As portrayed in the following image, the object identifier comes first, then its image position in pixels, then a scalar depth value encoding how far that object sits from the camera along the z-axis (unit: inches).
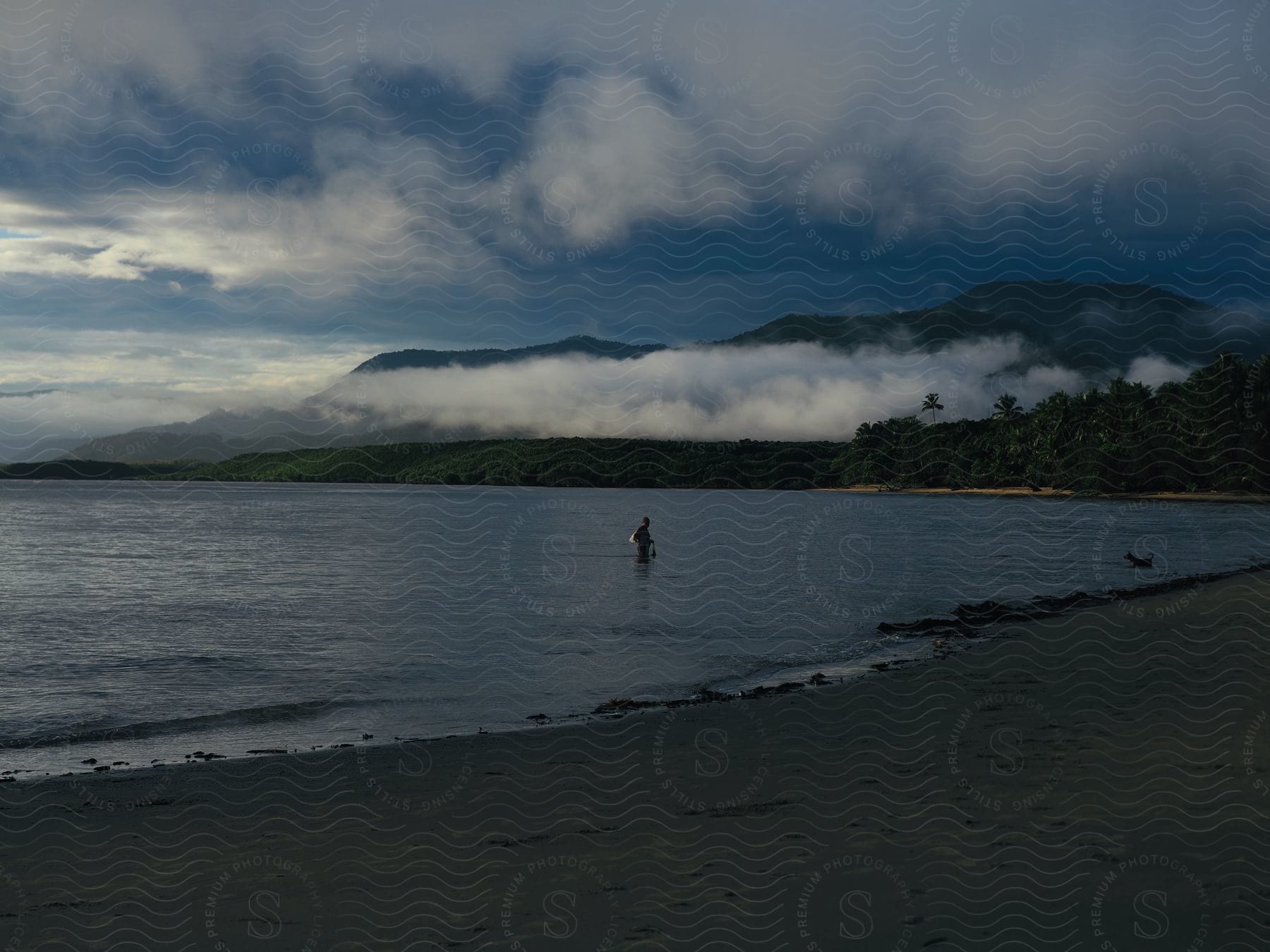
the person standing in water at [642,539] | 1603.1
